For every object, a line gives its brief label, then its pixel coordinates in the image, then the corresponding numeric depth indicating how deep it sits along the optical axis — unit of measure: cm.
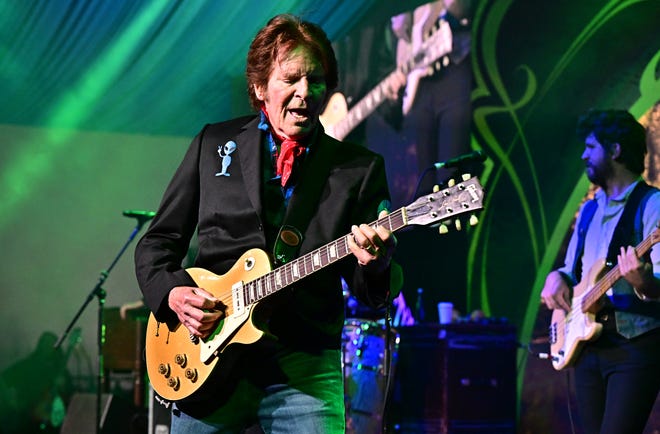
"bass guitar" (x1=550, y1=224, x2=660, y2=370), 483
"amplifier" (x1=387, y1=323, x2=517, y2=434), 604
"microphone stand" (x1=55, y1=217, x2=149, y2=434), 705
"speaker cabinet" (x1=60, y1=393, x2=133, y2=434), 771
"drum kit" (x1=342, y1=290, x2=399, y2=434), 615
